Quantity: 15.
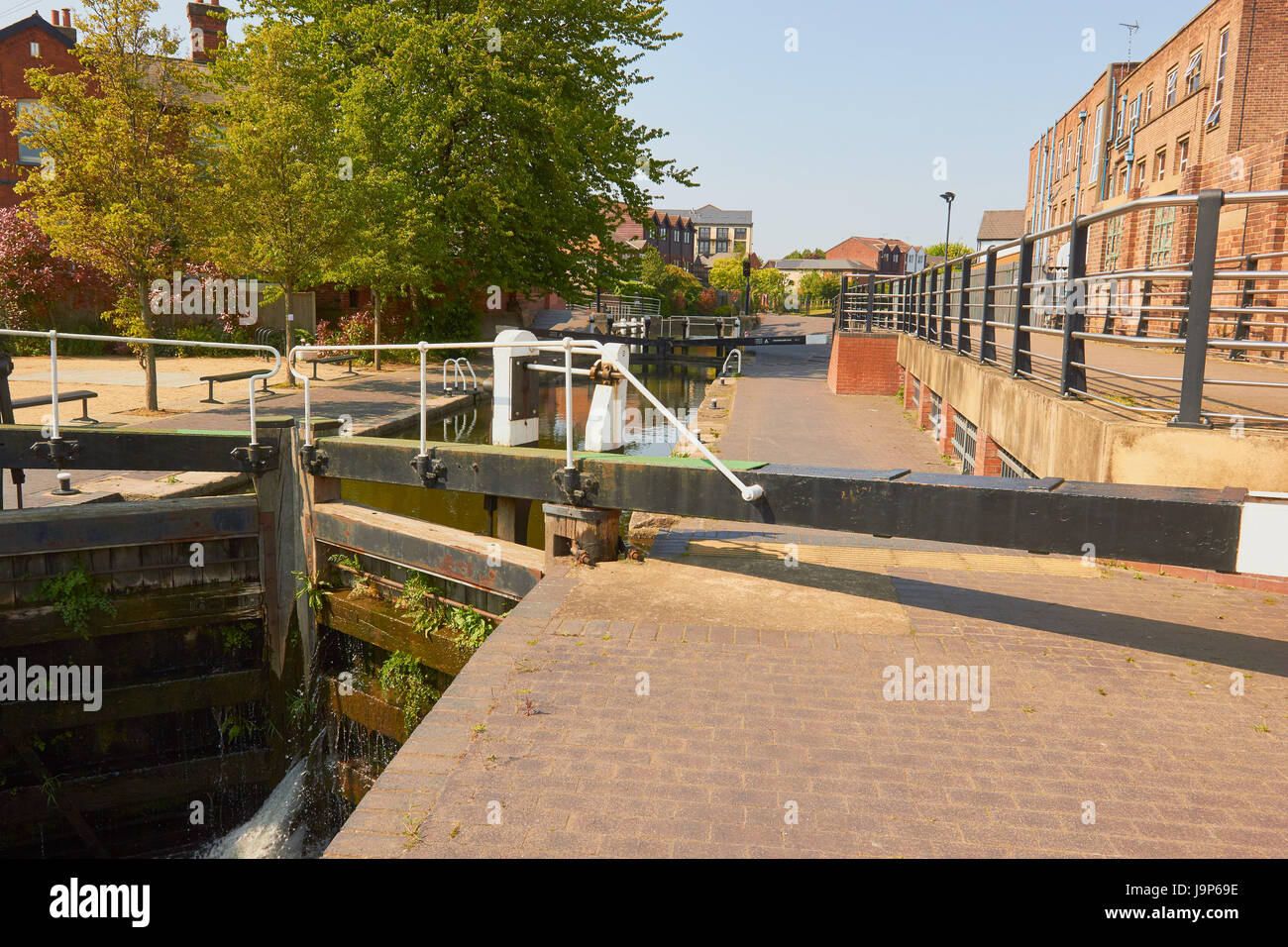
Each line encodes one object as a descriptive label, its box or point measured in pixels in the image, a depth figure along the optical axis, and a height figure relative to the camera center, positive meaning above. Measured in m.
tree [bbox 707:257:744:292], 87.81 +6.52
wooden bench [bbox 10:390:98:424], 11.43 -0.99
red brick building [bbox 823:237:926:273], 140.50 +15.21
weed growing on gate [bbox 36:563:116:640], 7.52 -2.24
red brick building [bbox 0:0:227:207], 32.62 +9.85
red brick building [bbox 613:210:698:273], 93.19 +11.65
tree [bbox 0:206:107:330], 26.58 +1.41
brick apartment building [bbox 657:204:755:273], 141.62 +17.57
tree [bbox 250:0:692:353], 25.36 +6.36
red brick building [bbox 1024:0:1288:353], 20.47 +7.14
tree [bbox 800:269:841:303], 108.61 +7.26
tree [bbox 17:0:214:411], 14.91 +2.75
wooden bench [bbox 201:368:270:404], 16.94 -0.90
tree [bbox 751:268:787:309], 97.27 +6.64
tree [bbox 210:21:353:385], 18.97 +3.41
